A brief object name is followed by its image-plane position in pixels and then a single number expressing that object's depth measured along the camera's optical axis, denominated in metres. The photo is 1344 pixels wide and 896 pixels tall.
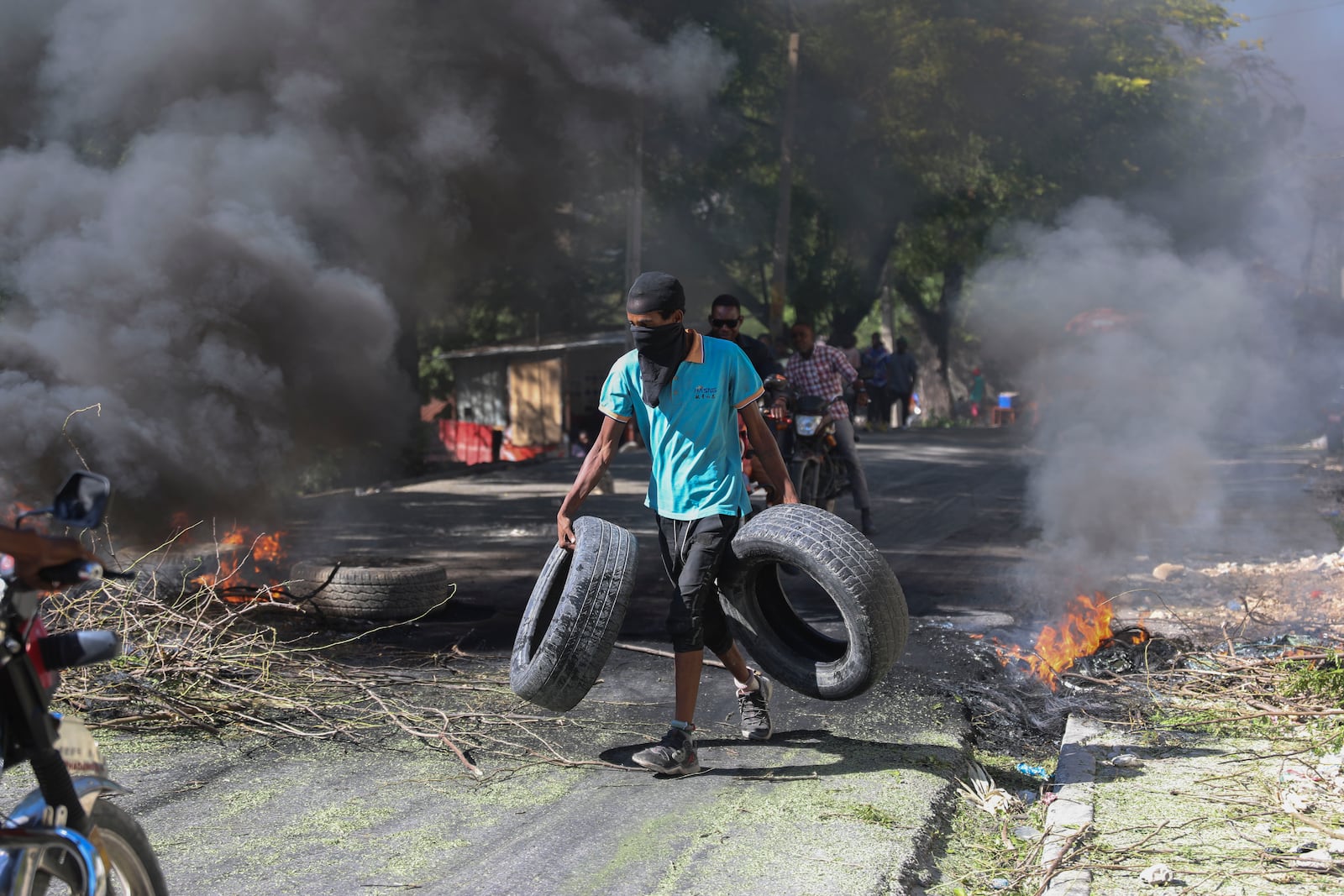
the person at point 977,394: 33.03
